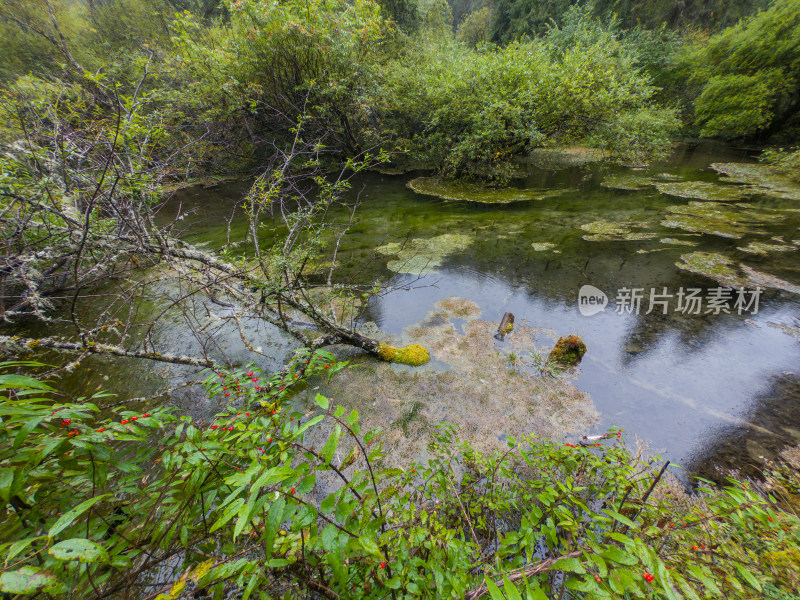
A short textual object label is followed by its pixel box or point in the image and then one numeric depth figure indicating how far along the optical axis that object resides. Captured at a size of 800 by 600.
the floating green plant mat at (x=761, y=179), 9.02
